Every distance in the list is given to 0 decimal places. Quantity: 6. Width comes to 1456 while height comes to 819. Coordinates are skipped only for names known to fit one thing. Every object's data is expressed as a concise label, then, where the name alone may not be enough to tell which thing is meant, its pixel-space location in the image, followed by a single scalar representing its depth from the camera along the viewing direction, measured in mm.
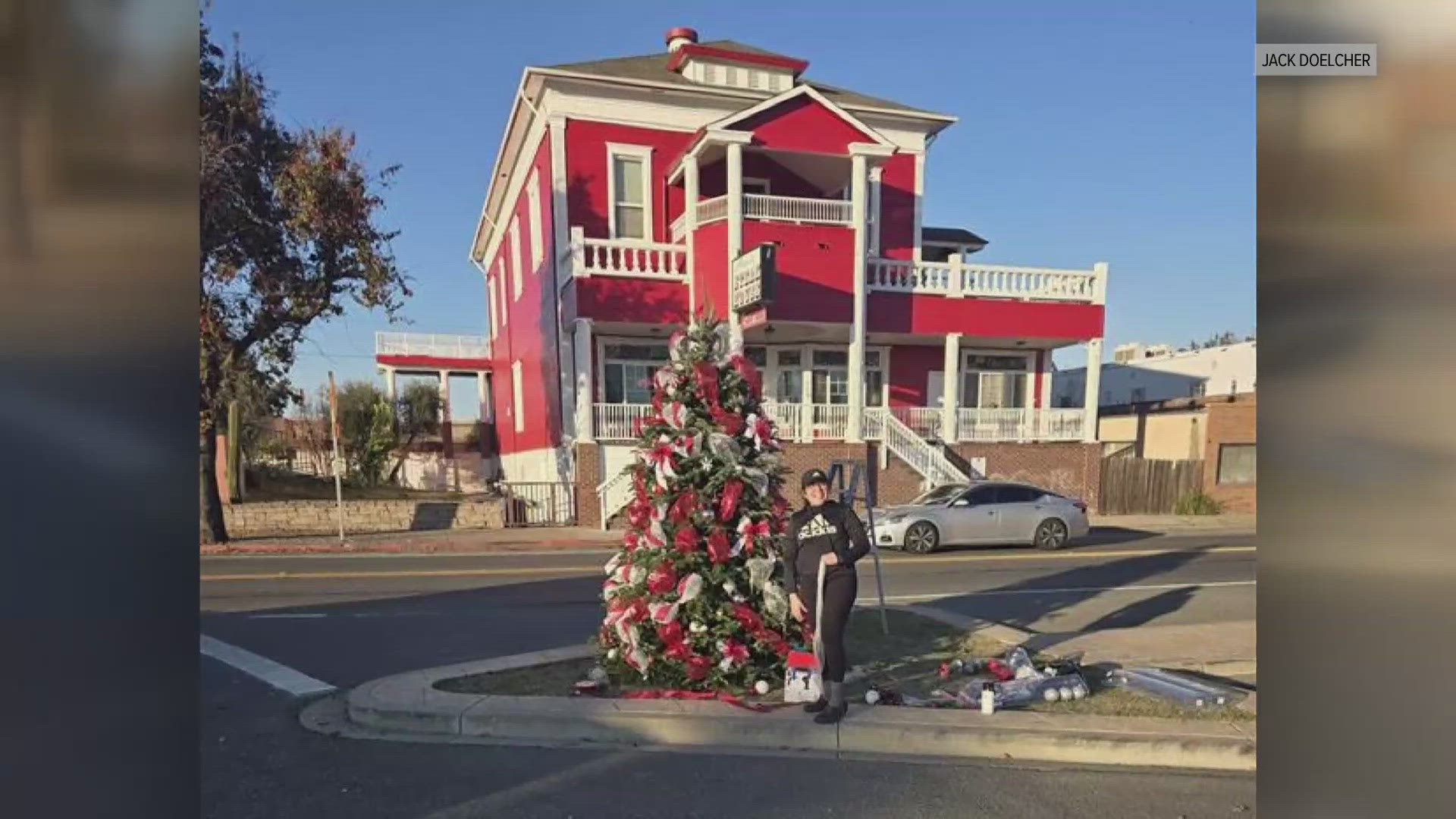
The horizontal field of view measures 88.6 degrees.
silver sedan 14016
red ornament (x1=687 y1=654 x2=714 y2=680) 5141
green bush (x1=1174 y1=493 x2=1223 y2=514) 21844
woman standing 4715
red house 18844
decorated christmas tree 5223
